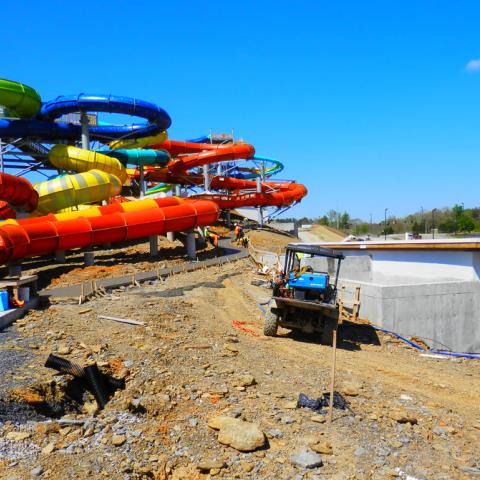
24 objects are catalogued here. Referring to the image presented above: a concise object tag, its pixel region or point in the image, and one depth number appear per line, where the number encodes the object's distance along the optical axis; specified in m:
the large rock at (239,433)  5.82
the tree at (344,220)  103.88
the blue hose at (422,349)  14.17
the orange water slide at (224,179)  37.50
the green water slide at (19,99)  26.94
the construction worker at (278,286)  11.89
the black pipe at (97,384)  7.22
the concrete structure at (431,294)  14.80
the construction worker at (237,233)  32.88
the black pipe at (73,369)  7.57
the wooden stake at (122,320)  11.54
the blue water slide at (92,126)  28.67
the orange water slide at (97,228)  17.33
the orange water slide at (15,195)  20.08
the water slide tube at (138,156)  36.38
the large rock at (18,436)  5.82
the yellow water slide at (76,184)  23.81
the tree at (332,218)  106.24
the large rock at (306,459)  5.45
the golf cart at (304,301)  11.46
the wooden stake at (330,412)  6.68
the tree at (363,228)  97.51
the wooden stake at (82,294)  14.58
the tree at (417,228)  79.38
